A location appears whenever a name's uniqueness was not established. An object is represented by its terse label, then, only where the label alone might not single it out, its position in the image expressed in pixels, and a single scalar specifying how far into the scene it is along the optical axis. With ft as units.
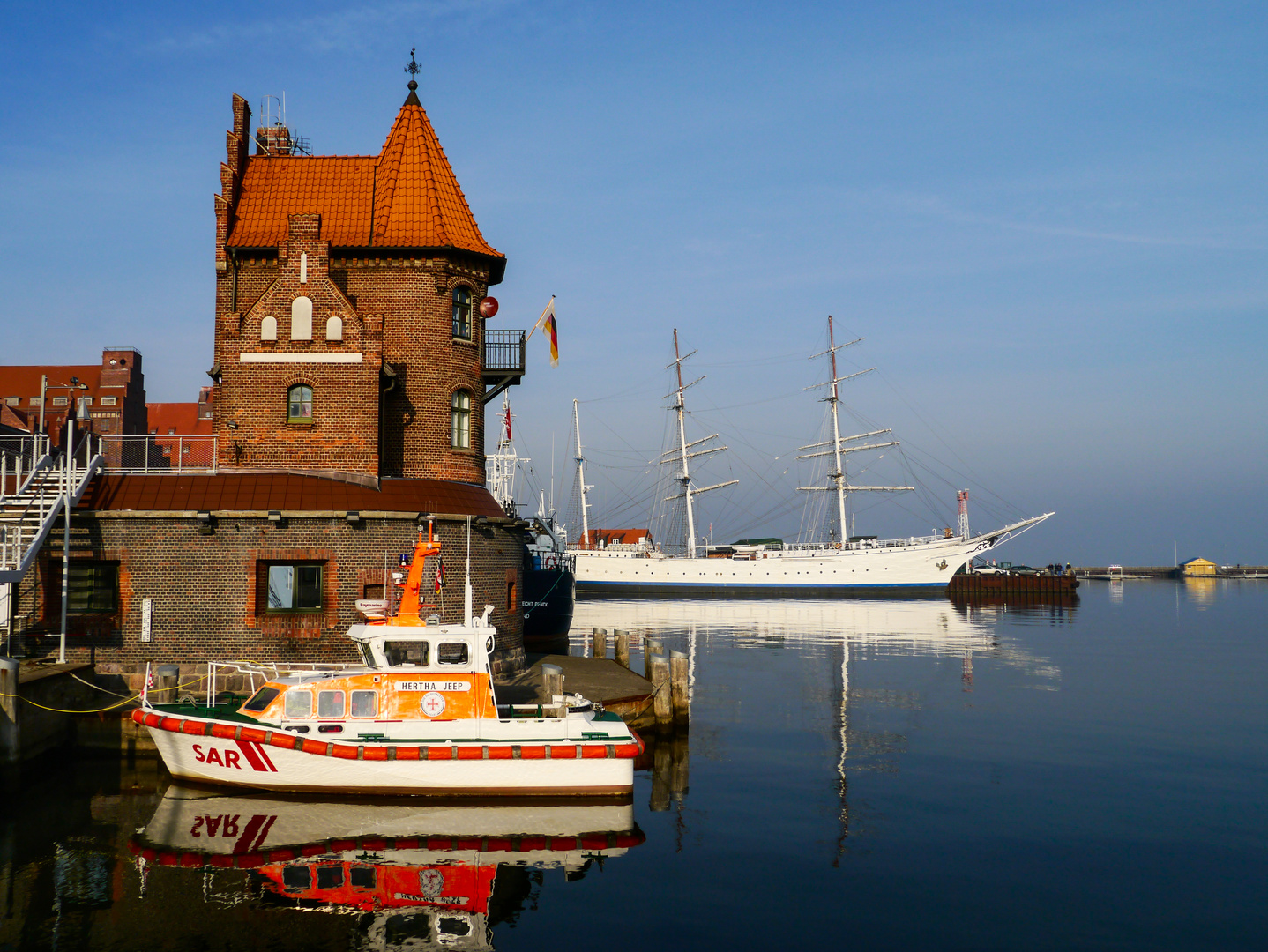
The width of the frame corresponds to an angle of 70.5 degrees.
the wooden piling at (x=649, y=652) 83.39
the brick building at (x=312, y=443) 69.97
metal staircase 64.18
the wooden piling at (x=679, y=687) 78.28
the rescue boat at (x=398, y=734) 54.44
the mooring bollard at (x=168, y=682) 64.64
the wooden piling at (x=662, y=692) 77.25
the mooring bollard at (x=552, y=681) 66.44
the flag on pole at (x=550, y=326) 99.91
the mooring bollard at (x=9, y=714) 56.08
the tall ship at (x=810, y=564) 325.42
